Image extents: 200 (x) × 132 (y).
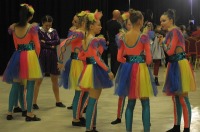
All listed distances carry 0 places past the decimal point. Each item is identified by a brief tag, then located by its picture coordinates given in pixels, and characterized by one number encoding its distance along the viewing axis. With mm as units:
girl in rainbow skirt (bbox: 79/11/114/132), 6158
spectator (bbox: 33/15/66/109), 8548
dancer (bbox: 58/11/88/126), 6884
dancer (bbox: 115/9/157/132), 5773
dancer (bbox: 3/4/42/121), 7231
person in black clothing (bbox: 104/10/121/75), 12434
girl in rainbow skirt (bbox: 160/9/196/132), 6114
